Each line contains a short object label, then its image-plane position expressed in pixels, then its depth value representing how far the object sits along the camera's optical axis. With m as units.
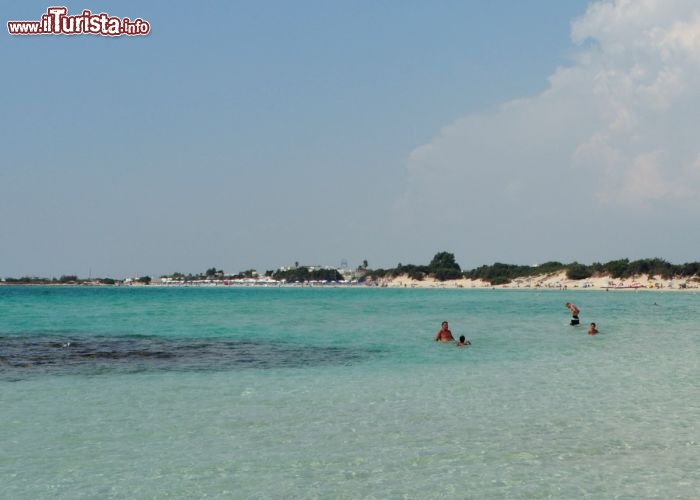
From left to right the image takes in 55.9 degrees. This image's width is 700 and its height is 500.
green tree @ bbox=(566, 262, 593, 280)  190.00
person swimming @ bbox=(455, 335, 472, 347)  31.08
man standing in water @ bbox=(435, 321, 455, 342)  32.86
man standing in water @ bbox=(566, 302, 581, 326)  43.28
